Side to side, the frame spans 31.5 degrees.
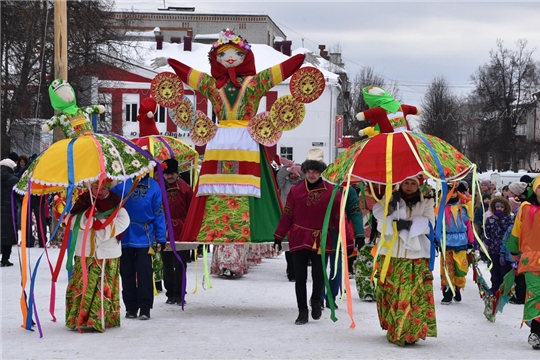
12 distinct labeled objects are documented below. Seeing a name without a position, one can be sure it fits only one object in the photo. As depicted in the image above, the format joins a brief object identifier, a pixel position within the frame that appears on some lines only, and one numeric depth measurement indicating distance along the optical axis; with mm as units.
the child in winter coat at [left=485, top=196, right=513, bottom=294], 13148
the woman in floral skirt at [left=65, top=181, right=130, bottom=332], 9156
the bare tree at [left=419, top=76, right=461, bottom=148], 64188
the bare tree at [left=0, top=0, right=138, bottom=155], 27688
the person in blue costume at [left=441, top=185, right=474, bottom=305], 12266
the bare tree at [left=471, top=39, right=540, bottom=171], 59531
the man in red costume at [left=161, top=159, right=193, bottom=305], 11445
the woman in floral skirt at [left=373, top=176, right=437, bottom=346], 8555
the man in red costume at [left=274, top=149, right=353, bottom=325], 9758
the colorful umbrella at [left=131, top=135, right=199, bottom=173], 12085
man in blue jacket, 9930
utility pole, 17125
